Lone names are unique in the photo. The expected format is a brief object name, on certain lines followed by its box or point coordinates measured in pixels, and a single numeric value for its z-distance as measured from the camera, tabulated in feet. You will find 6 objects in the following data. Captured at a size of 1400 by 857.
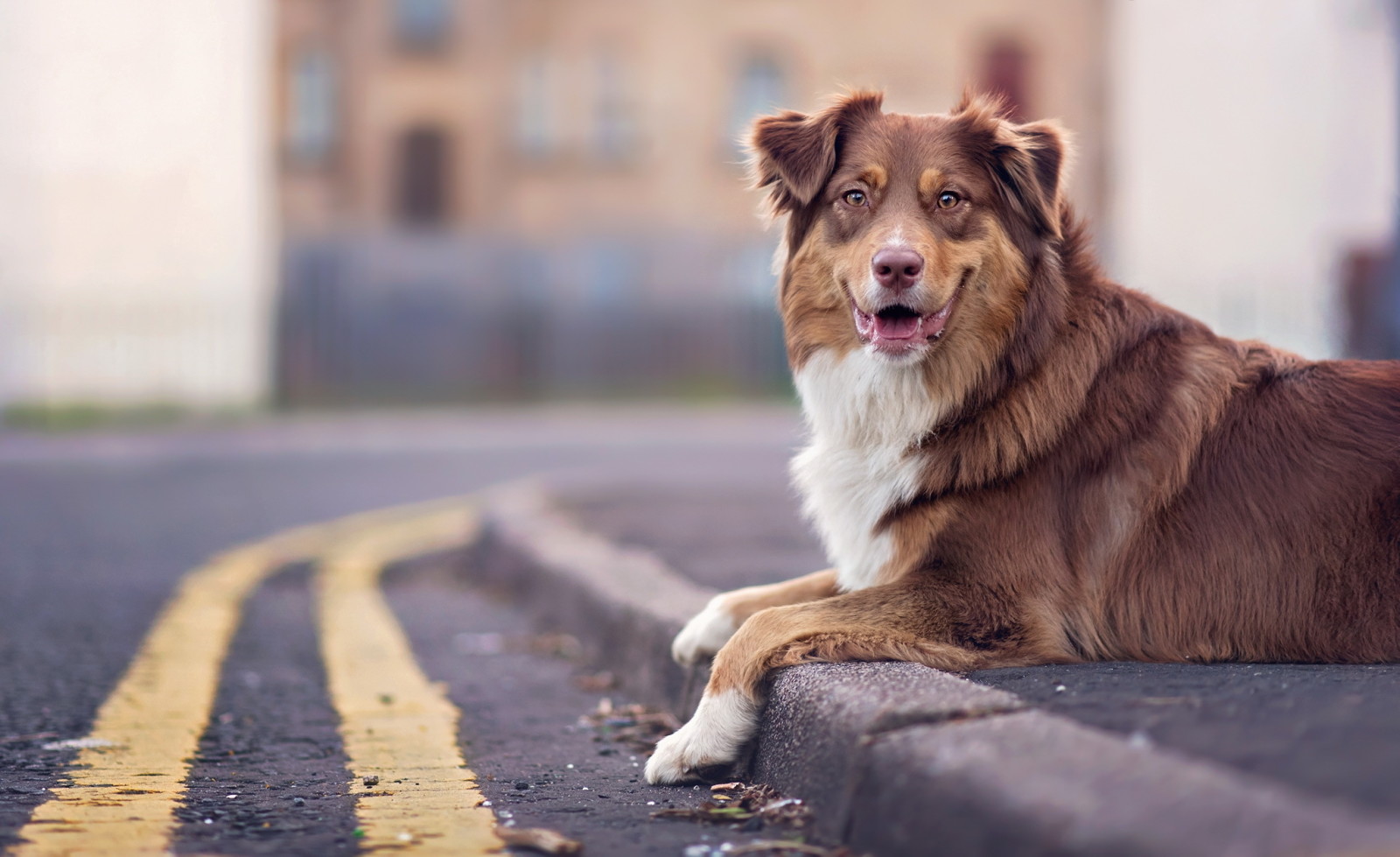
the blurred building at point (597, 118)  97.14
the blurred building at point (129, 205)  67.67
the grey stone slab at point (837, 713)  9.17
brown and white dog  11.31
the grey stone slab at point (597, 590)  14.84
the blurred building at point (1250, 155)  56.90
